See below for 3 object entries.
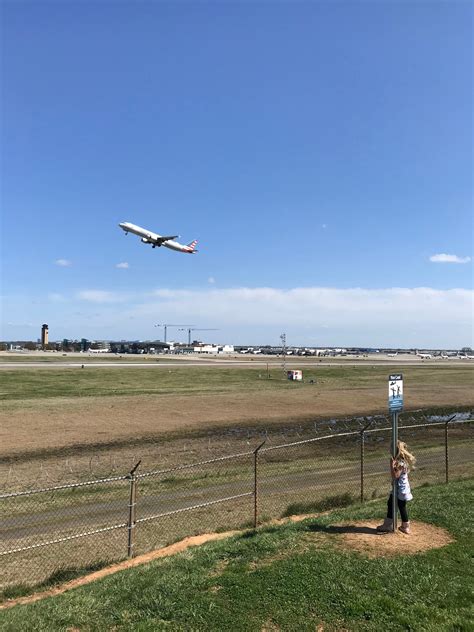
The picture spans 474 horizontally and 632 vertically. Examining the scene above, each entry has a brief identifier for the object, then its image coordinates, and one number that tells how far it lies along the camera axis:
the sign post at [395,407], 9.93
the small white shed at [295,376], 69.00
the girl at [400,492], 9.97
